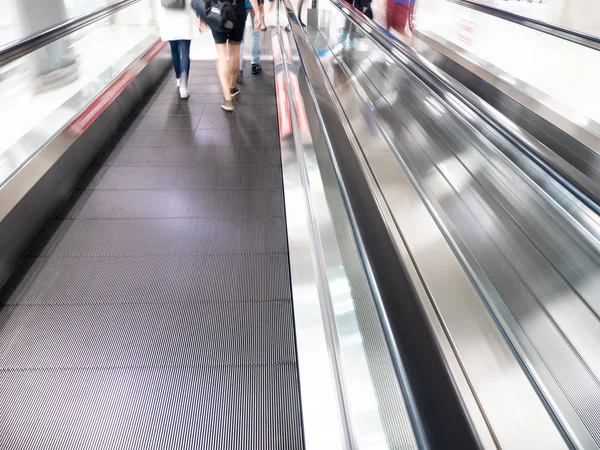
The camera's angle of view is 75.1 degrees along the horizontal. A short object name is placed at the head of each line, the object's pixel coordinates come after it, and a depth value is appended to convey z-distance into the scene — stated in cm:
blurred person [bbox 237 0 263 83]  552
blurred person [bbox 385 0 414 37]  821
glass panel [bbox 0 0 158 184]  274
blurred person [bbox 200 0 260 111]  397
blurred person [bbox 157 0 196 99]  432
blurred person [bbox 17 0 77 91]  350
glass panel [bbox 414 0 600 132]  428
